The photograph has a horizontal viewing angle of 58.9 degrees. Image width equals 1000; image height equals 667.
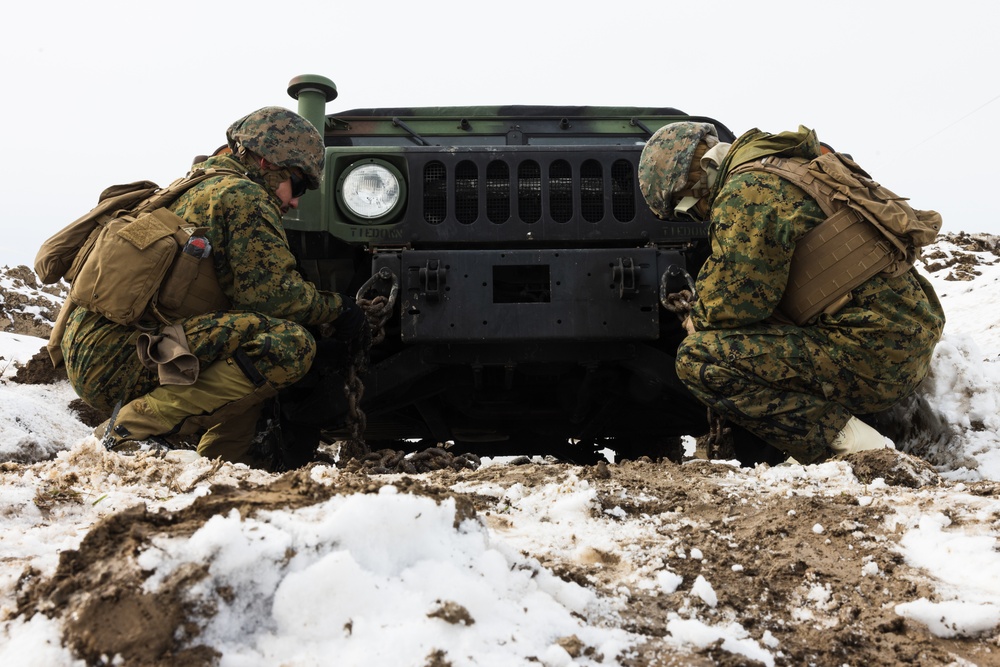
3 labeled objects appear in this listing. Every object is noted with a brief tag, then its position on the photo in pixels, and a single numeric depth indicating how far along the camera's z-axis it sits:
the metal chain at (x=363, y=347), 3.17
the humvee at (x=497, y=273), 3.15
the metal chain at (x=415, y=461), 2.82
